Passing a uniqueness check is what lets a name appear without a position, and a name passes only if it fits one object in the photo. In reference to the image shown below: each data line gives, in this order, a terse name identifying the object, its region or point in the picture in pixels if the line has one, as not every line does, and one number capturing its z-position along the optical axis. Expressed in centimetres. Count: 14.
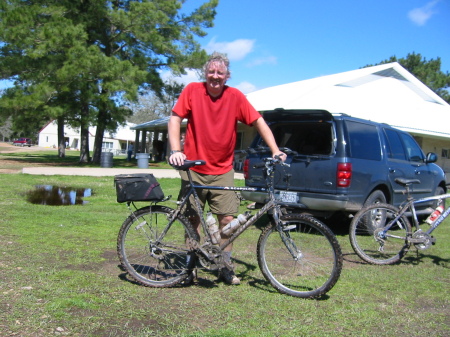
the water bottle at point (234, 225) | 396
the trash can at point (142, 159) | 2317
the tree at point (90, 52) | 2064
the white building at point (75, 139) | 7336
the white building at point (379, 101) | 1969
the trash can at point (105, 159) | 2212
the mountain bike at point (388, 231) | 521
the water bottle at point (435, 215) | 543
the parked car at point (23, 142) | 8425
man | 403
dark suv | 631
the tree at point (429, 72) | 4547
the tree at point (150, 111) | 6353
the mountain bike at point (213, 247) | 382
